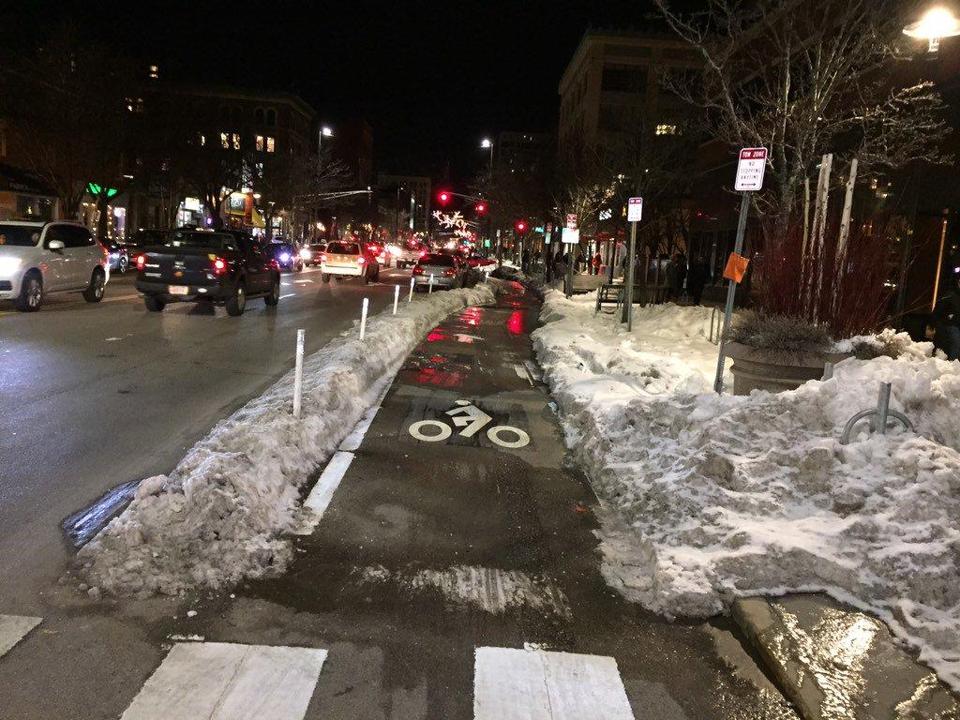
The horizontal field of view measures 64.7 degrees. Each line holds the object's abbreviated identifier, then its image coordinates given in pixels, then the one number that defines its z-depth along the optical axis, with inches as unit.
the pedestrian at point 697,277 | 965.8
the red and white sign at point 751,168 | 337.4
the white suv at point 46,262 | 603.2
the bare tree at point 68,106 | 1231.5
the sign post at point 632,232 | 641.6
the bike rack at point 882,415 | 216.7
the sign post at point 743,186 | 338.6
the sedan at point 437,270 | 1200.8
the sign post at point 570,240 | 1135.6
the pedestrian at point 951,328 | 424.2
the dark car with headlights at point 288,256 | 1578.5
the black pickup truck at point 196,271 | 650.8
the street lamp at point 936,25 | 386.0
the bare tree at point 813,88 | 471.5
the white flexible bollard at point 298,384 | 283.7
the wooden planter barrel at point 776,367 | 339.6
